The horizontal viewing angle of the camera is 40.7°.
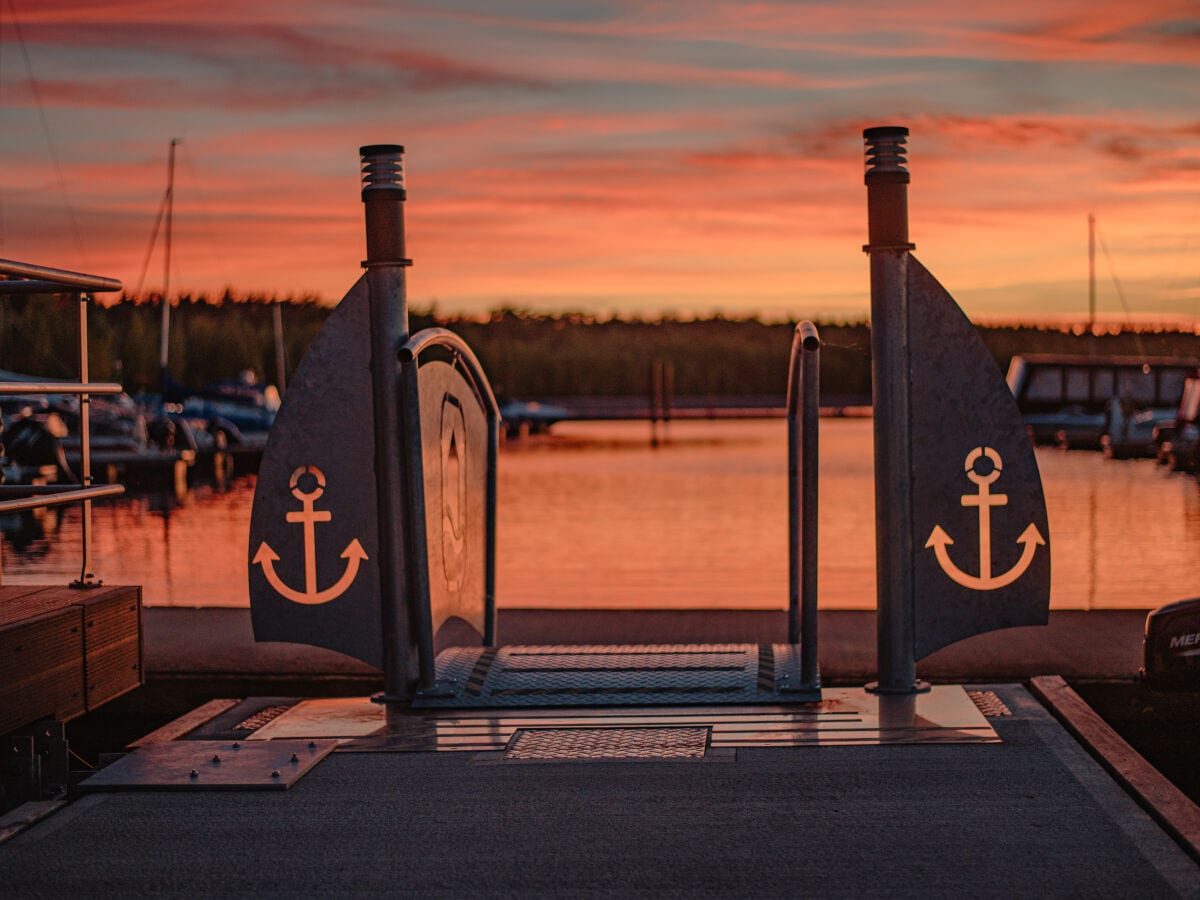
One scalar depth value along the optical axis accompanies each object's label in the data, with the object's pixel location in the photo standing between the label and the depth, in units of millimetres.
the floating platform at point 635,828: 4281
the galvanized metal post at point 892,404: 6469
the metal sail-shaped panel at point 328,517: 6508
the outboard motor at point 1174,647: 6395
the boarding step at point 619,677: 6496
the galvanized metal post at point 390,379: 6488
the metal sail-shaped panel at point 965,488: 6516
